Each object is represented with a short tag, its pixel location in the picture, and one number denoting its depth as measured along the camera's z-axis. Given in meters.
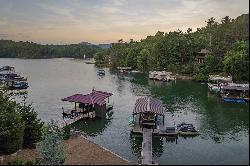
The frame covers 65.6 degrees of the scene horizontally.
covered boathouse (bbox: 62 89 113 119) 28.25
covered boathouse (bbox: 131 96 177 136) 22.94
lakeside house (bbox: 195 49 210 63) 61.46
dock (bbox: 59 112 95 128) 25.94
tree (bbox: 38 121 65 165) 15.26
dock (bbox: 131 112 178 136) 22.78
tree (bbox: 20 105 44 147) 19.24
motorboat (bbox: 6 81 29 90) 46.56
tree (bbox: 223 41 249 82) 40.32
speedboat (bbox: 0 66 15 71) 65.96
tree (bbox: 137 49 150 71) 72.29
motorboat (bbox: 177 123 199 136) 22.99
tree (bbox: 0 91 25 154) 17.49
